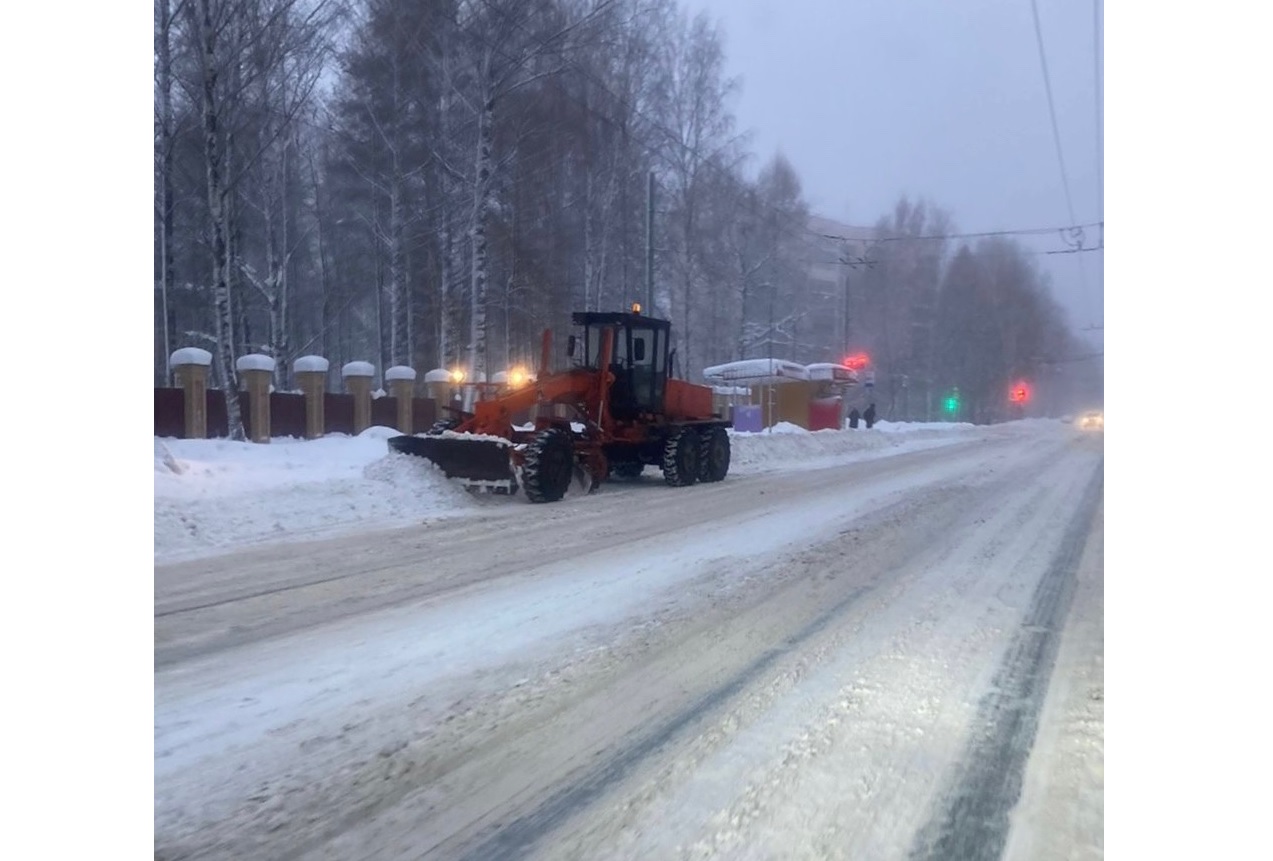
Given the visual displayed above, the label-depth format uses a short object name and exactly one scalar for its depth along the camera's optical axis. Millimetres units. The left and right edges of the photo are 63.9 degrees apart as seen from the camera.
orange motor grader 10617
